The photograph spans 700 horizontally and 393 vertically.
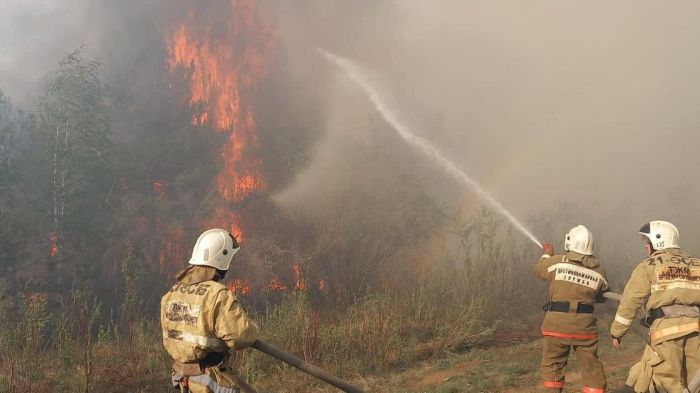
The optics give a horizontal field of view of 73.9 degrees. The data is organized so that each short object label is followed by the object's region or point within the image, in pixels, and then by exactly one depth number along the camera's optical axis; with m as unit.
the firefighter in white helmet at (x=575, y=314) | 5.66
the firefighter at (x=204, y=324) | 3.33
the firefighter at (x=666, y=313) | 4.68
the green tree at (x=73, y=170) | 13.29
